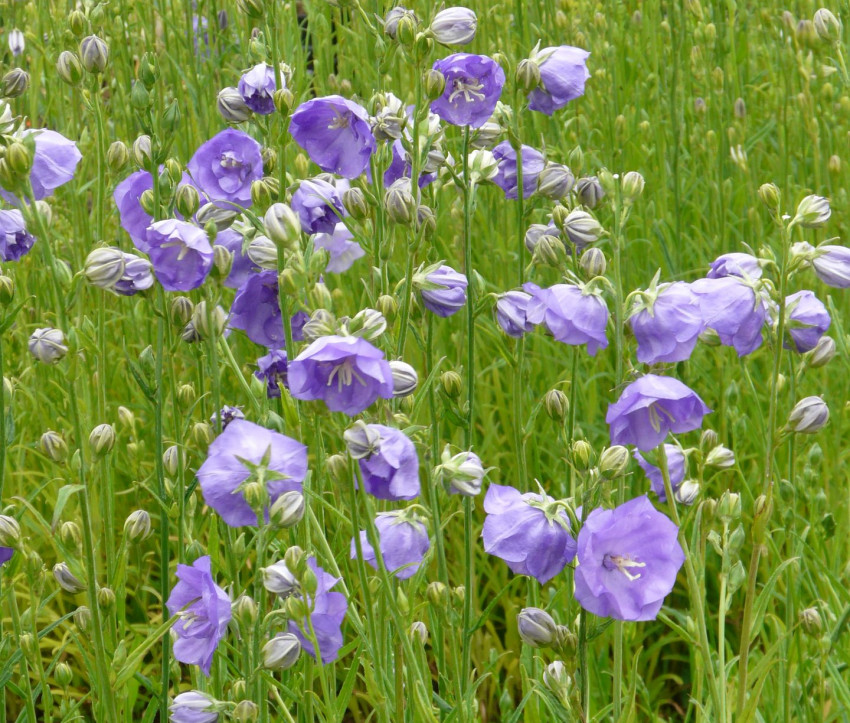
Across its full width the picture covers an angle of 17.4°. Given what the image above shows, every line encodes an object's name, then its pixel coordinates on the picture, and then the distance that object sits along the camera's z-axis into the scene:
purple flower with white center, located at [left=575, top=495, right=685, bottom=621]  1.11
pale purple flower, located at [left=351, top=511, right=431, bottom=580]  1.18
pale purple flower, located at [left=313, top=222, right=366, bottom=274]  1.38
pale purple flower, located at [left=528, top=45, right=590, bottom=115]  1.33
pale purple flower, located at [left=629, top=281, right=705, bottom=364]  1.15
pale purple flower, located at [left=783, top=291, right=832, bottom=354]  1.20
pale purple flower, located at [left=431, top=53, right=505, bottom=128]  1.28
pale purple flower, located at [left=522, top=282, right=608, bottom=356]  1.17
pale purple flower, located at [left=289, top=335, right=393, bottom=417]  1.07
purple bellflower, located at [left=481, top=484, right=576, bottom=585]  1.14
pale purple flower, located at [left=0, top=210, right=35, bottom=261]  1.29
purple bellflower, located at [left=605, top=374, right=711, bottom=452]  1.12
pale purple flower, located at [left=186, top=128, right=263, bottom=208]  1.29
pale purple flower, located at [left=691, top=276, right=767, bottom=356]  1.18
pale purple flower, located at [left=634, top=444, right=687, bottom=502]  1.23
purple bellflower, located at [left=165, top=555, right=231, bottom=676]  1.16
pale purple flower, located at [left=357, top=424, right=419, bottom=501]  1.10
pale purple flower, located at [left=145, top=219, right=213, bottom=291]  1.21
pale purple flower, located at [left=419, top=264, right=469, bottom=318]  1.24
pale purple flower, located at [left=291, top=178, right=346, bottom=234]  1.26
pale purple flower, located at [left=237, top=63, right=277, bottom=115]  1.27
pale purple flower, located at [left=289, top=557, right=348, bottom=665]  1.18
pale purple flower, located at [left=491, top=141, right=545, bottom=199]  1.35
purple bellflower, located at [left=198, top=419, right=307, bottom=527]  1.11
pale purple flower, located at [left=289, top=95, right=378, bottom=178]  1.26
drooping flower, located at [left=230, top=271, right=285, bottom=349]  1.26
